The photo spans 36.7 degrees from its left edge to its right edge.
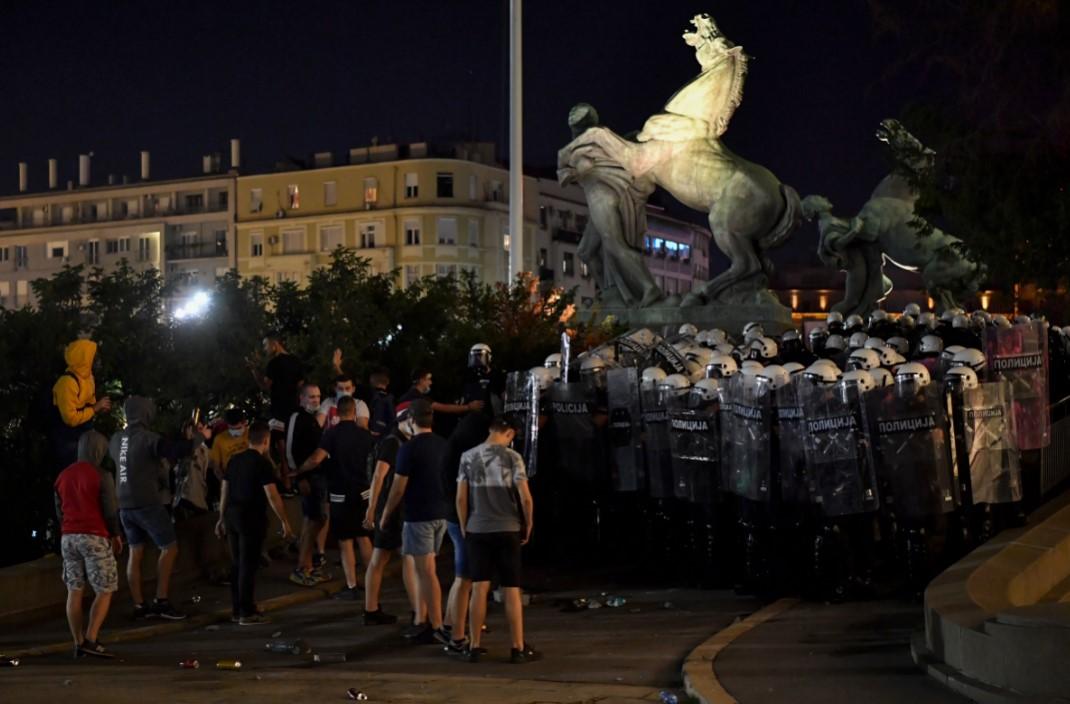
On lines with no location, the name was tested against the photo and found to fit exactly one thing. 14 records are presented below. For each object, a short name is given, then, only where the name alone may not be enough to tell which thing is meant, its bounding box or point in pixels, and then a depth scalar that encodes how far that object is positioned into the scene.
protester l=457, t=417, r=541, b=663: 11.27
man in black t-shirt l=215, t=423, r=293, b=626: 13.27
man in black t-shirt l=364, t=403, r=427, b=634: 12.41
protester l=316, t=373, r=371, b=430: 15.11
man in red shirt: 11.80
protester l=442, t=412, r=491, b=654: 11.65
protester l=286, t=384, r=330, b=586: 15.02
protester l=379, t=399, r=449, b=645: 12.11
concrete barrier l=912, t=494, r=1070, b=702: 8.57
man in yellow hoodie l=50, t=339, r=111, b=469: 14.80
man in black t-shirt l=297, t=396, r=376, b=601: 13.98
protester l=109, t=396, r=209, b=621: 13.27
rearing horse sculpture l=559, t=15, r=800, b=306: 24.27
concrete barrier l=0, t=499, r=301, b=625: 13.26
